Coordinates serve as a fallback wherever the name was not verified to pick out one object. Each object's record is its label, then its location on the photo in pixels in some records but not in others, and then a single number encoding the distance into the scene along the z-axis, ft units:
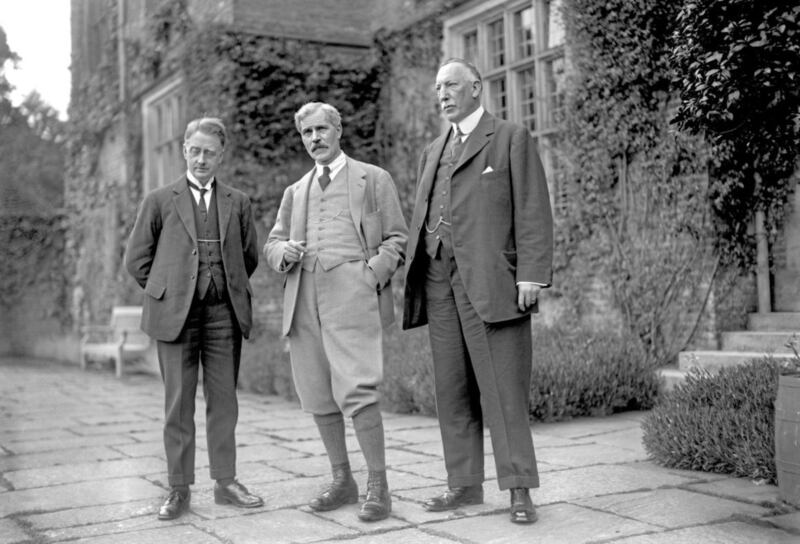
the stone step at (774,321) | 21.49
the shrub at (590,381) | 19.80
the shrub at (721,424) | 13.70
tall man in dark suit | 11.61
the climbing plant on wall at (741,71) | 12.30
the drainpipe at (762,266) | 22.12
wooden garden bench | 38.42
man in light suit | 12.23
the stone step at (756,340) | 20.76
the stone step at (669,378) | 21.28
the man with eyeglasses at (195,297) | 12.64
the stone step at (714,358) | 20.42
